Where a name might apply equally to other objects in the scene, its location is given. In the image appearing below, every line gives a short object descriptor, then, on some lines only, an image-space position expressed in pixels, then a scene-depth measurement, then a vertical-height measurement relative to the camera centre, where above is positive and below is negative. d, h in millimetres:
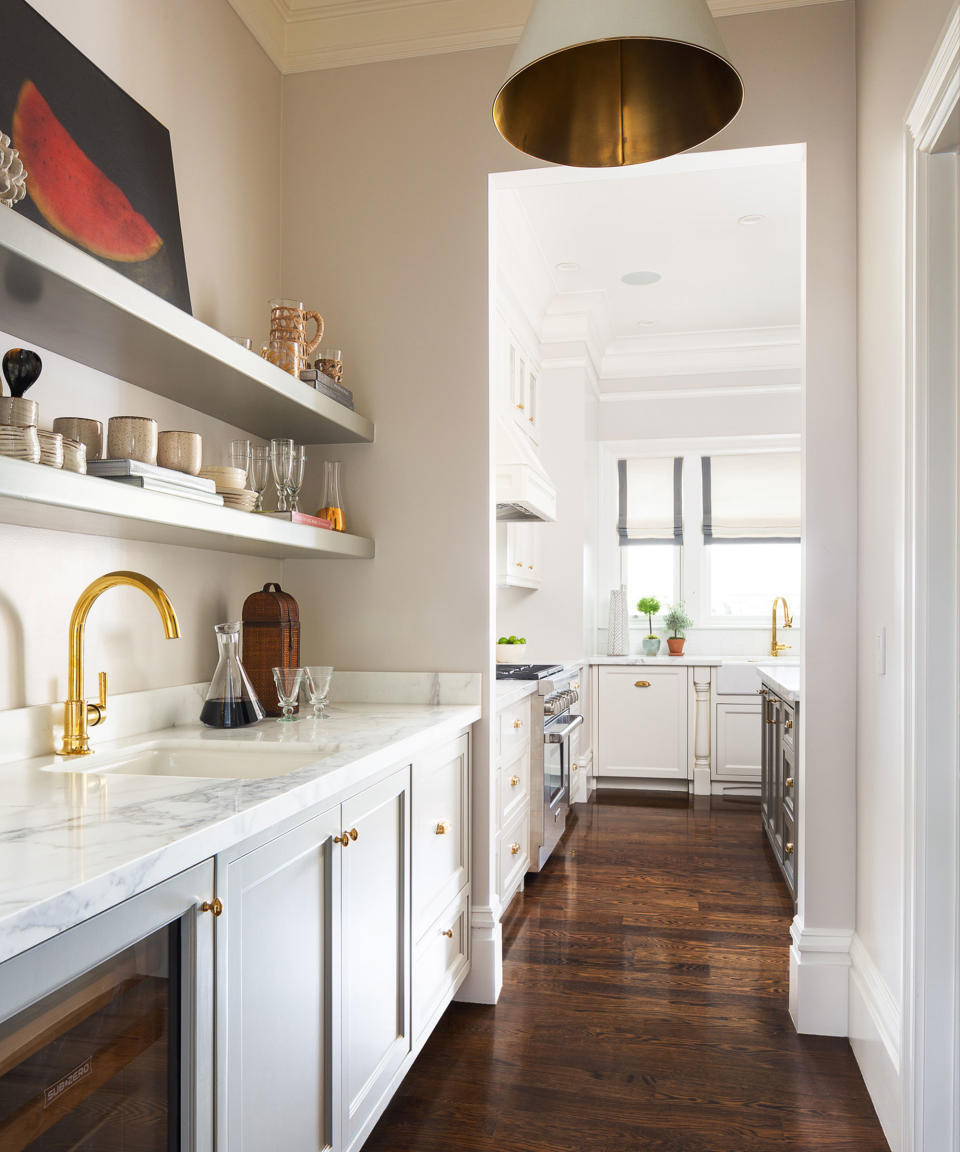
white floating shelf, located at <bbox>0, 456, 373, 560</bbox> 1376 +168
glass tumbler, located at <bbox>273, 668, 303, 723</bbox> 2271 -194
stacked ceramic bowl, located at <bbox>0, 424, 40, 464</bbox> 1351 +245
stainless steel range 3891 -662
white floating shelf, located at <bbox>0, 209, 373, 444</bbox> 1398 +519
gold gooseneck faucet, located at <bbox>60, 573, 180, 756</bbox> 1759 -63
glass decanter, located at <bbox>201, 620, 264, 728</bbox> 2176 -219
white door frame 1800 -134
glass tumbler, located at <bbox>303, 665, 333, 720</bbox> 2338 -202
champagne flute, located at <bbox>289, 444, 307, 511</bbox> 2418 +366
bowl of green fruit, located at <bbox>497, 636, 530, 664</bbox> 4906 -233
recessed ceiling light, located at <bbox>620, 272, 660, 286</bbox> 5033 +1854
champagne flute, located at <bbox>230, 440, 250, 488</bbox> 2229 +377
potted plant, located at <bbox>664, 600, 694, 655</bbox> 6301 -132
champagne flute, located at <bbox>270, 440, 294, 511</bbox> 2371 +381
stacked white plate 2057 +250
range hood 4184 +624
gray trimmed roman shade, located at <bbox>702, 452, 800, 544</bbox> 6414 +789
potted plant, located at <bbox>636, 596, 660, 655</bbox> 6418 -31
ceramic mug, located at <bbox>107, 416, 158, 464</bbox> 1705 +317
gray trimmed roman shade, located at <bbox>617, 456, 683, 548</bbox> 6586 +784
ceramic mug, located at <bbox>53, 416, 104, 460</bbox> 1666 +326
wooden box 2498 -77
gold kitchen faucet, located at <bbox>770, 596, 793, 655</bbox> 6262 -214
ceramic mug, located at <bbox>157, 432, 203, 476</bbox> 1845 +315
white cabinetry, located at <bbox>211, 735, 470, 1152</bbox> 1302 -641
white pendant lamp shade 1690 +968
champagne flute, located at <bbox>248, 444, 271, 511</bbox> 2328 +364
